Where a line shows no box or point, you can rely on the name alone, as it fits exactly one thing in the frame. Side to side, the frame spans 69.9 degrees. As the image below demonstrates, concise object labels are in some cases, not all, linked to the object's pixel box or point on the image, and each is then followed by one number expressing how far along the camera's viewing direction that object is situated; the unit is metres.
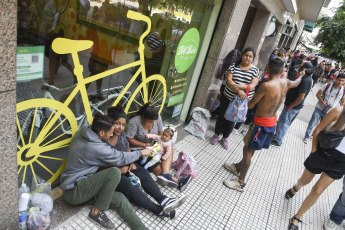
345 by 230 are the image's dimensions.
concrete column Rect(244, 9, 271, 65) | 7.02
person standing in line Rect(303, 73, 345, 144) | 5.17
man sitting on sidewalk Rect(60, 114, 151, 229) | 2.36
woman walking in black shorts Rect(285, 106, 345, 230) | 2.75
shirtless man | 3.09
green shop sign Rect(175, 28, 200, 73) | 3.93
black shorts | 2.81
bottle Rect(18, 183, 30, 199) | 2.21
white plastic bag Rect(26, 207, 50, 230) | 2.12
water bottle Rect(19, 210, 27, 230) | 2.06
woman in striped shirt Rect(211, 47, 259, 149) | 3.96
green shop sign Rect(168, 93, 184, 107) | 4.42
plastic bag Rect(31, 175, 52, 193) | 2.43
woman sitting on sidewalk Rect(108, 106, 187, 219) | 2.61
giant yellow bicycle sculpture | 2.21
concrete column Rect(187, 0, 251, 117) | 4.37
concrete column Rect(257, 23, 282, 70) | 9.95
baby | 3.21
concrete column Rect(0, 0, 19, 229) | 1.45
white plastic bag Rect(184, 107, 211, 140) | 4.71
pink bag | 3.44
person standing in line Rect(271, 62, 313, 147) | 4.64
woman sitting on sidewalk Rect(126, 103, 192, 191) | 3.14
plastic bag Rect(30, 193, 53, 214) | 2.24
